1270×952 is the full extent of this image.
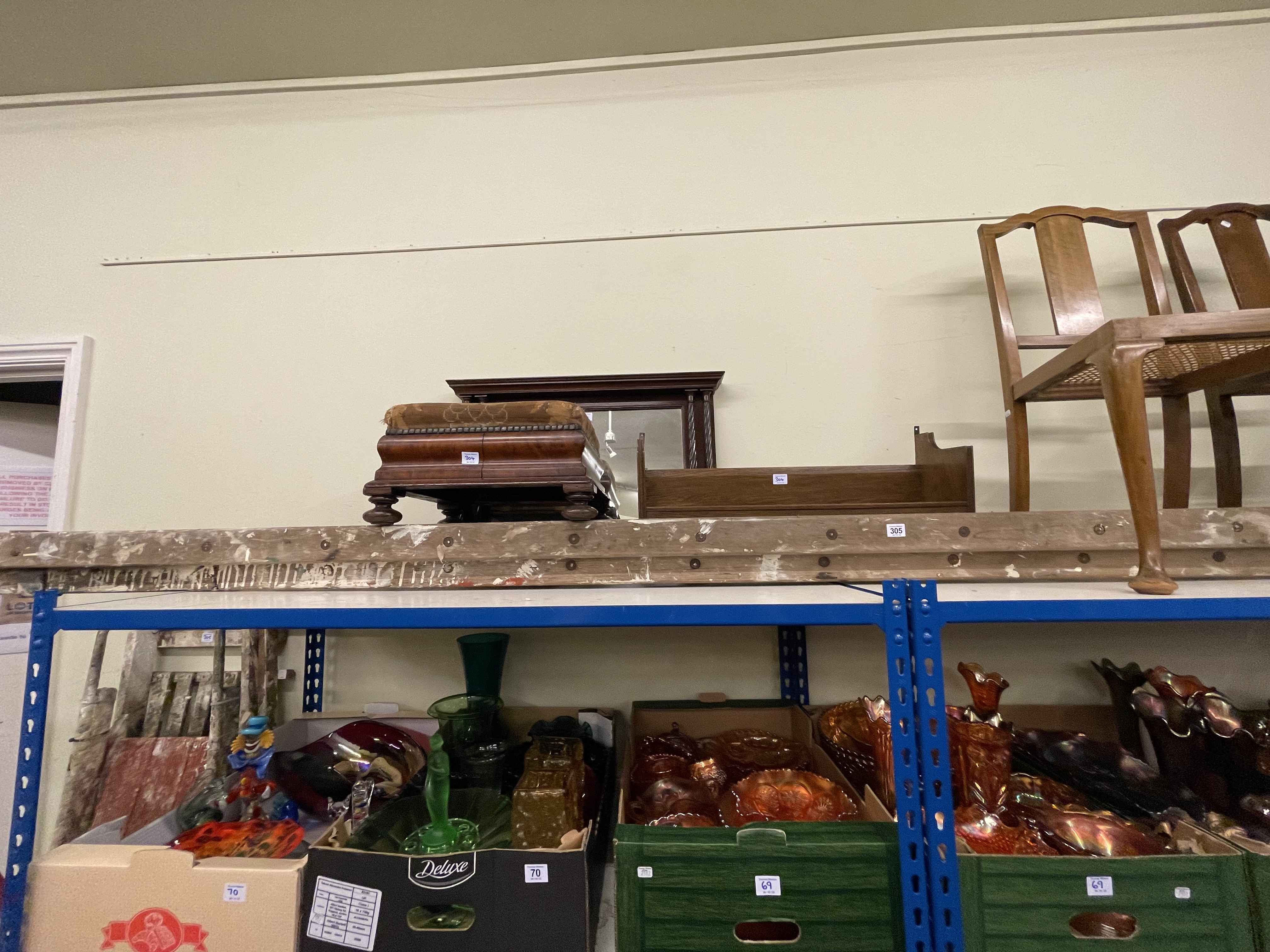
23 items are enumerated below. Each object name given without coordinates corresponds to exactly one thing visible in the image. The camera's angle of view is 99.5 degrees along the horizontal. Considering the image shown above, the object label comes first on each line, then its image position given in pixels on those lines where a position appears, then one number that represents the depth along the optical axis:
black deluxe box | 0.72
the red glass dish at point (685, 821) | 0.87
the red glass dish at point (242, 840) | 0.85
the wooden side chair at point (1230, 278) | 1.26
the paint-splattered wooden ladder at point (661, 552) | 0.96
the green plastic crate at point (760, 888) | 0.71
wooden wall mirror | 1.45
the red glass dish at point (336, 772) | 1.03
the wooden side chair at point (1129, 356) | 0.84
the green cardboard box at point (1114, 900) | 0.67
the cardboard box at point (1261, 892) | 0.66
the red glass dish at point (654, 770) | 0.99
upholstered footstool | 1.04
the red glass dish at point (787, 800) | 0.86
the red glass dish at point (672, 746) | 1.10
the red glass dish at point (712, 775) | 0.97
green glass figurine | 0.82
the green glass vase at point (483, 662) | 1.23
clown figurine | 0.99
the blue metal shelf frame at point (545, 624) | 0.71
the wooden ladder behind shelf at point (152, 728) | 1.23
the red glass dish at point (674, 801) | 0.90
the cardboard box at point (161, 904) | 0.73
